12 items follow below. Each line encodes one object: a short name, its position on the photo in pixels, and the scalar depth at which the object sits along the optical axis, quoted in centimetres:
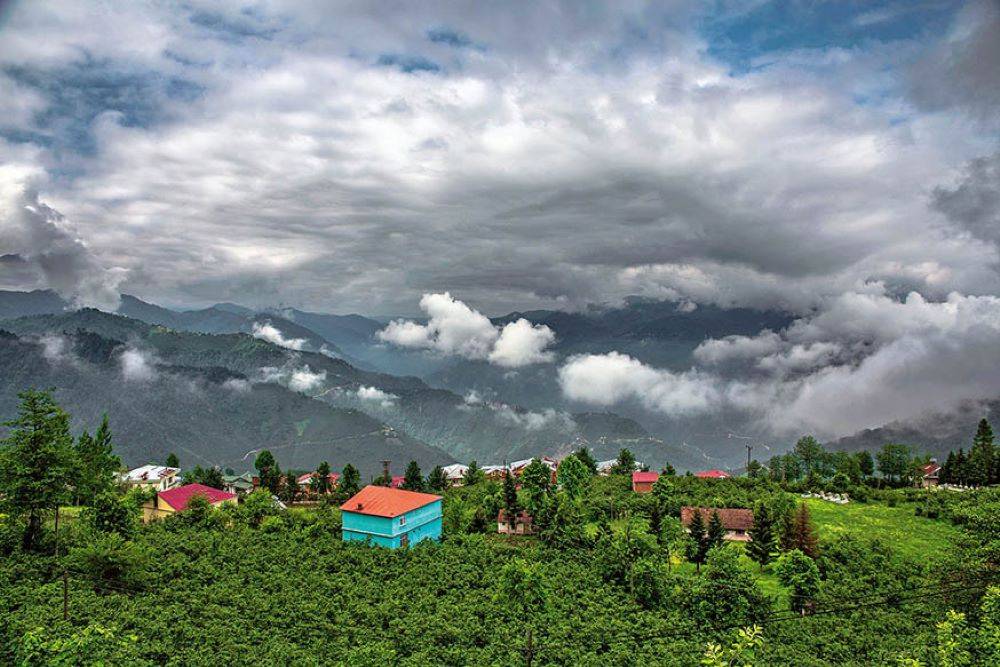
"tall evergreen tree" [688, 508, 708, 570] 4597
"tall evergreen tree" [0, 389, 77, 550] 3544
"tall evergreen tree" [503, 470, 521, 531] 5562
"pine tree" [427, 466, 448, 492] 8784
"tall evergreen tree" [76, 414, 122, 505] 5555
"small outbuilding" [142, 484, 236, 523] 6047
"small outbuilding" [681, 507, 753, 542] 5512
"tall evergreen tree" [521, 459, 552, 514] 5303
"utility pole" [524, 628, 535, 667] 2588
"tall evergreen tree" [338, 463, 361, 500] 8181
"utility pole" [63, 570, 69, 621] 2805
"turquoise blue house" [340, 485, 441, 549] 4697
